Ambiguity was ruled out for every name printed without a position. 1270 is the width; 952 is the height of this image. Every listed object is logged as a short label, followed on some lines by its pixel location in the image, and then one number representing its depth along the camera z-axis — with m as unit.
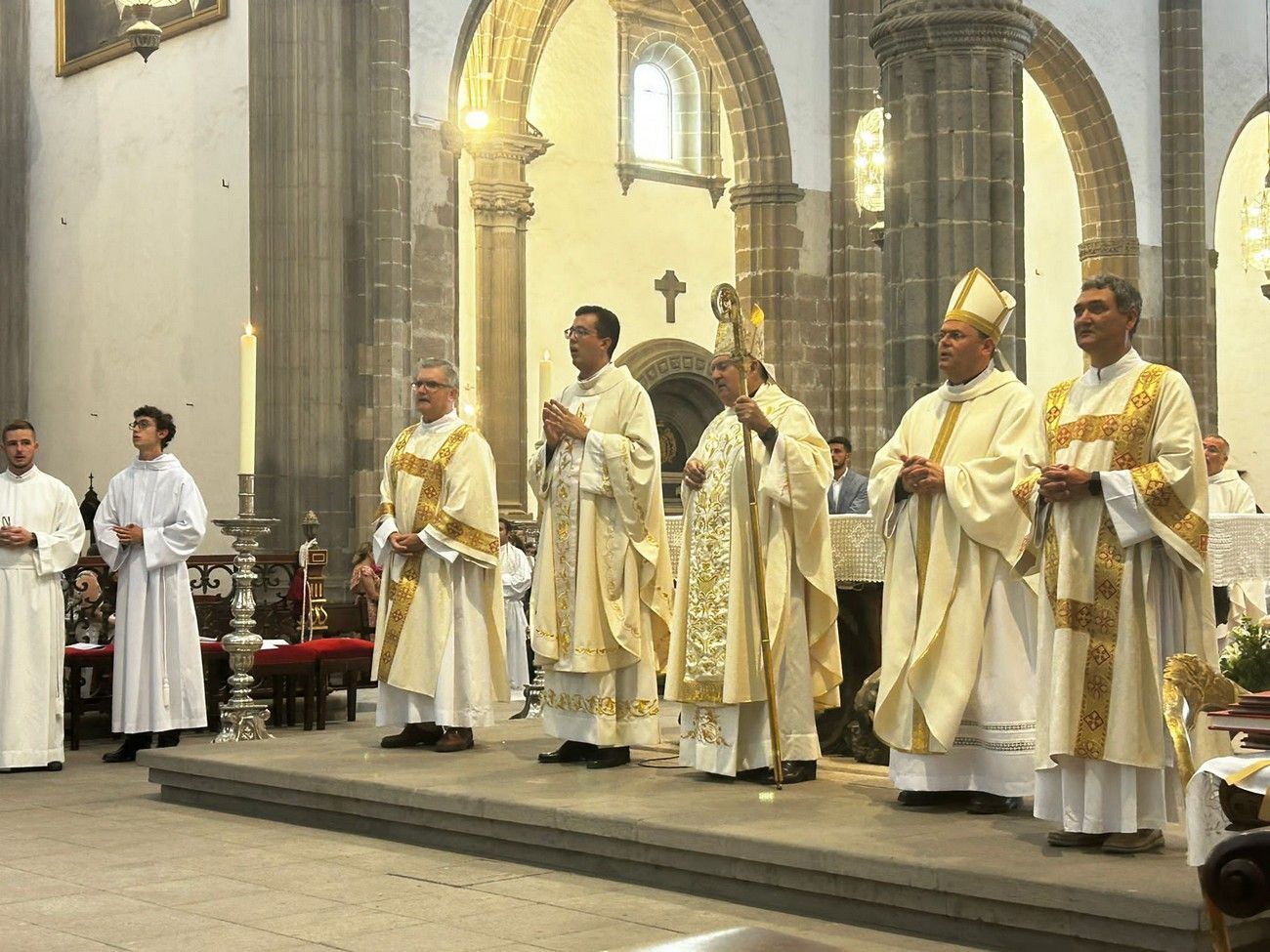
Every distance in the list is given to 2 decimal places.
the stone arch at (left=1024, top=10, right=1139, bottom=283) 18.05
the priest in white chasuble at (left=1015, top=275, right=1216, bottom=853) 4.85
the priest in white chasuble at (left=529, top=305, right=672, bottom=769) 6.92
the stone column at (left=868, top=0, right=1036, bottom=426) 8.63
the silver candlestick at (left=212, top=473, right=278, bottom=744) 8.57
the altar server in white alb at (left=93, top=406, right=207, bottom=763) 8.89
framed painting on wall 14.29
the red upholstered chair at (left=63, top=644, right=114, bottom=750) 9.57
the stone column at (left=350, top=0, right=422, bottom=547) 13.02
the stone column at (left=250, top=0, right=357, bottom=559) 12.88
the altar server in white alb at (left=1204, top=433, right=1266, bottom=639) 8.80
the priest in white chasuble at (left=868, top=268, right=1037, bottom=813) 5.56
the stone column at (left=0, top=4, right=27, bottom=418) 16.23
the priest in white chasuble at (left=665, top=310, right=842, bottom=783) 6.34
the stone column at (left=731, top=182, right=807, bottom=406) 17.14
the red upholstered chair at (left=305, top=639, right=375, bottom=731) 9.98
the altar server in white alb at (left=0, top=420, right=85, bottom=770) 8.45
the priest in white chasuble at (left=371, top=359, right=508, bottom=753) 7.45
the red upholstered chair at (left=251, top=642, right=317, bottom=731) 9.70
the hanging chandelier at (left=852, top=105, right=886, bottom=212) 12.78
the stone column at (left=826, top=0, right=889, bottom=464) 17.30
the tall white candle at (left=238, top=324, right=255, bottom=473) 8.10
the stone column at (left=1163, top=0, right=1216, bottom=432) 18.39
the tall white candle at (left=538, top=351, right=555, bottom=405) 7.16
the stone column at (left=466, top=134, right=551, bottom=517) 19.45
